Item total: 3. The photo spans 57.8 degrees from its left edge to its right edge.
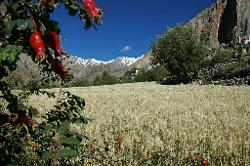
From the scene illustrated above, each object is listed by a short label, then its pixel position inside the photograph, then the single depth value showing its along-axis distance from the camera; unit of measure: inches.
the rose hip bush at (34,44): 56.0
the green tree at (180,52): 1096.0
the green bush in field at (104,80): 1525.8
